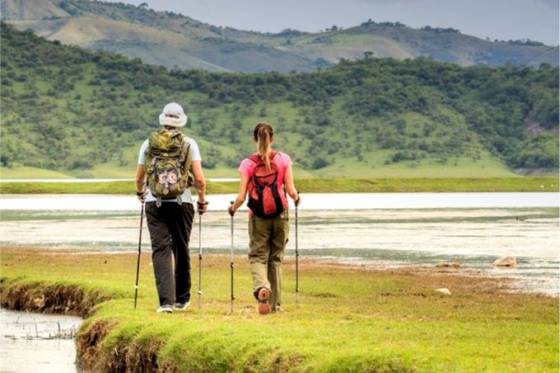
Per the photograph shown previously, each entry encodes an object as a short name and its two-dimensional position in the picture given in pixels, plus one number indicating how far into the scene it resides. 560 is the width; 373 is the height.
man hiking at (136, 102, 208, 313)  21.28
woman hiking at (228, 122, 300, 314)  21.42
